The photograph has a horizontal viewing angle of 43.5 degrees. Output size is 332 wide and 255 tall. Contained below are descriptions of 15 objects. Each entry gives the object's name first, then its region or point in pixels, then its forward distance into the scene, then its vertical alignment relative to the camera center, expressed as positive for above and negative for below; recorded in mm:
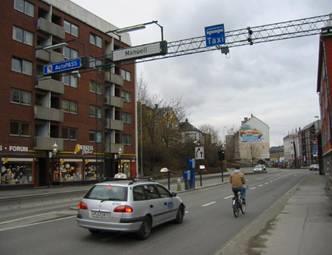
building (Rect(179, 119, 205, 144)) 74125 +5250
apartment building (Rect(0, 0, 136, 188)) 37281 +6412
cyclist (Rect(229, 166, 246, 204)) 14305 -709
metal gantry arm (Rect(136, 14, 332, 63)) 21781 +6833
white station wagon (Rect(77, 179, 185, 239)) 9391 -1058
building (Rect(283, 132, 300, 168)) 153375 +5541
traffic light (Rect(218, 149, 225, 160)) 38531 +702
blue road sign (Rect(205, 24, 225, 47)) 21734 +6637
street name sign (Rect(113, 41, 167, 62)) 21895 +6044
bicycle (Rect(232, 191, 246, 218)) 14039 -1491
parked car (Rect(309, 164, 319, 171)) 84612 -1567
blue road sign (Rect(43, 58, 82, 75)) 25228 +6119
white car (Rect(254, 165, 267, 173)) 72088 -1387
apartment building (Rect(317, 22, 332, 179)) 35969 +8492
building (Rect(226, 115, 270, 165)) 127062 +6780
